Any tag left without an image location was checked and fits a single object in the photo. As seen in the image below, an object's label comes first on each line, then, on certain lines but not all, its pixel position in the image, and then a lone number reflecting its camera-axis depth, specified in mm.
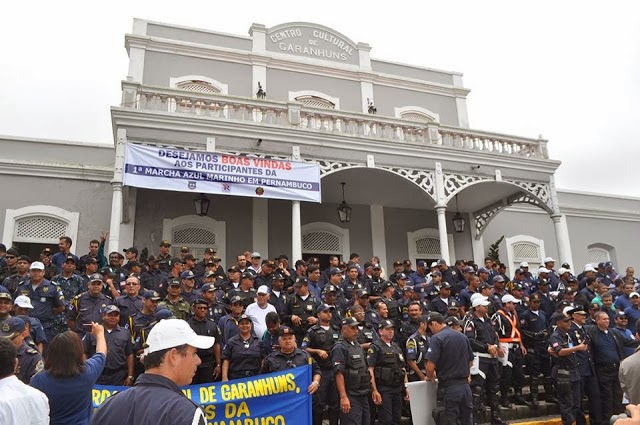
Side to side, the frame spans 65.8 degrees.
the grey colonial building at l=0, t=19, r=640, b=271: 11820
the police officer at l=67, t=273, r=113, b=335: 6910
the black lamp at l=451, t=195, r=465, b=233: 15492
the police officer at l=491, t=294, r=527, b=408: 8117
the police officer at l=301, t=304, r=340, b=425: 6566
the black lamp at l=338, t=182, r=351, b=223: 14008
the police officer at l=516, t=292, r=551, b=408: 8750
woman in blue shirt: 3564
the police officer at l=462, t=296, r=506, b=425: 7344
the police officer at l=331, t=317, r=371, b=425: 6168
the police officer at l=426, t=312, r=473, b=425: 6145
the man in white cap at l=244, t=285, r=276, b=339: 7273
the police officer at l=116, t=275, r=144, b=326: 7125
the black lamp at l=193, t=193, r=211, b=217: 12172
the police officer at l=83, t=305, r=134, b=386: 6059
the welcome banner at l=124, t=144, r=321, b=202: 10539
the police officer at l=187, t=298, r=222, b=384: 6656
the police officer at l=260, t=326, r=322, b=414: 6219
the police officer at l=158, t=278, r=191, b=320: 7117
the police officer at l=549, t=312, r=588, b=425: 7270
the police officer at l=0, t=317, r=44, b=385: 4629
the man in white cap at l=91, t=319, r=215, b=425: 2109
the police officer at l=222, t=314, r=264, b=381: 6520
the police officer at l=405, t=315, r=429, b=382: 7148
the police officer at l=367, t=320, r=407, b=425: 6645
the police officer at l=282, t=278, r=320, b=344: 7625
